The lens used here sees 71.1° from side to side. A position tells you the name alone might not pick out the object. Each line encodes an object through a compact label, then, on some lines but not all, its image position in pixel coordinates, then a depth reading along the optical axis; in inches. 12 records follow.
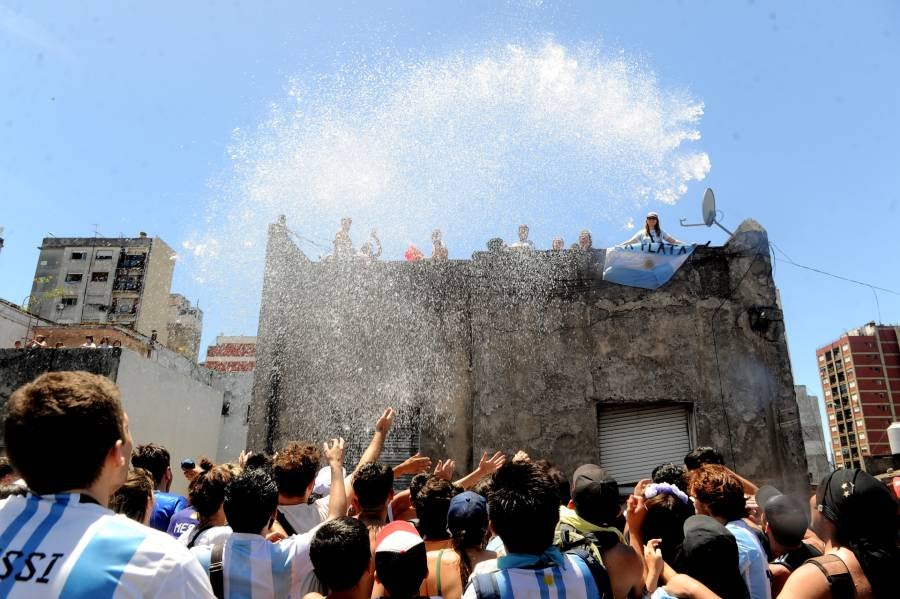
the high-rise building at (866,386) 4037.9
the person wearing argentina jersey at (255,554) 122.0
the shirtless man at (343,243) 483.5
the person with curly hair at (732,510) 139.3
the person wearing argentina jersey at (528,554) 100.9
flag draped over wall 437.1
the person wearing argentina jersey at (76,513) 65.5
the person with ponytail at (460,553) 130.6
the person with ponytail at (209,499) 156.1
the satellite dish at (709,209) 456.4
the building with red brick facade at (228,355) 2412.6
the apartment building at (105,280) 2728.8
